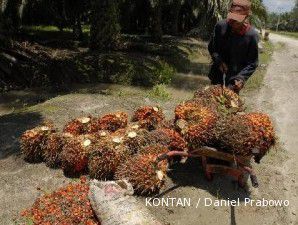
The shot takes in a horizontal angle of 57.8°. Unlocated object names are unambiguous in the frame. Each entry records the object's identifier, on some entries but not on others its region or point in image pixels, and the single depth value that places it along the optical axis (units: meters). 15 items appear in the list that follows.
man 4.10
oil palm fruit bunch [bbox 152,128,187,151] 3.69
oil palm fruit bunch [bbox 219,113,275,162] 3.34
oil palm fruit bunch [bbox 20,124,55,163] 4.00
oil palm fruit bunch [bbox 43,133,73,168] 3.95
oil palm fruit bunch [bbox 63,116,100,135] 4.16
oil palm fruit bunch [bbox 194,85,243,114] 3.78
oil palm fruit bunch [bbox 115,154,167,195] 3.41
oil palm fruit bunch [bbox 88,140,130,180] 3.58
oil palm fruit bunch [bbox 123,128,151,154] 3.76
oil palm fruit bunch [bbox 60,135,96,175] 3.74
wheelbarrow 3.47
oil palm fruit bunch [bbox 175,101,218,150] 3.57
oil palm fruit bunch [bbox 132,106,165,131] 4.17
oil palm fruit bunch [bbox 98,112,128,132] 4.17
